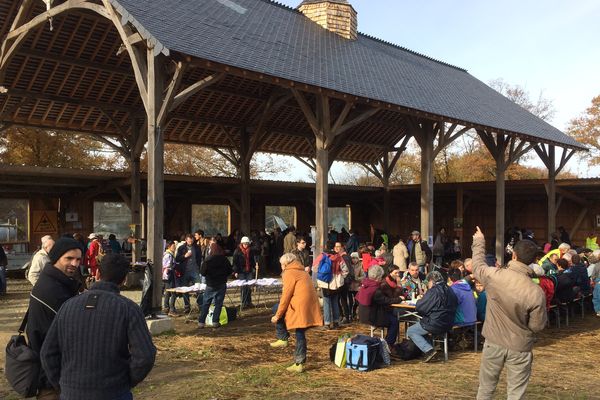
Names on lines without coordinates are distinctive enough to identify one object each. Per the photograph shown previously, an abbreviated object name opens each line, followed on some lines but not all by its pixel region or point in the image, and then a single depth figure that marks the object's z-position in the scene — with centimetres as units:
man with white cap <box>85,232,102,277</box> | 1030
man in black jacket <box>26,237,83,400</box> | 307
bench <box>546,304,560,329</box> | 876
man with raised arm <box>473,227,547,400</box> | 397
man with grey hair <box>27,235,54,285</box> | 705
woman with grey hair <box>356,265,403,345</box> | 697
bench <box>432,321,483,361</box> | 672
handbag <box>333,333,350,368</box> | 638
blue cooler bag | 623
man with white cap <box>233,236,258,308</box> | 1028
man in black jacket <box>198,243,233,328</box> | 841
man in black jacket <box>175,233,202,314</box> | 1009
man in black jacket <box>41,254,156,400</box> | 259
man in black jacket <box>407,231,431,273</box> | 1209
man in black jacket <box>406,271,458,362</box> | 649
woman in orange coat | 611
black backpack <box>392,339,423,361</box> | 675
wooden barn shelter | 838
